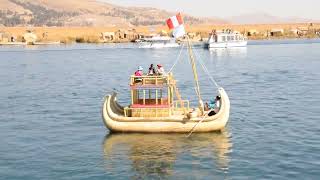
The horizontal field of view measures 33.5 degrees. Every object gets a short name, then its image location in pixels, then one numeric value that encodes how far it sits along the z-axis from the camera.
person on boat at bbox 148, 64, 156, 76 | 35.78
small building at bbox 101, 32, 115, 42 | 186.76
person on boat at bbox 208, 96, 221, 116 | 35.47
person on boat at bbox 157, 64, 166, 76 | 35.59
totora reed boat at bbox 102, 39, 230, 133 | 34.44
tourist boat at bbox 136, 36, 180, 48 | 142.75
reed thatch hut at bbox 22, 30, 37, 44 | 176.62
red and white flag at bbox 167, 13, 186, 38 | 36.16
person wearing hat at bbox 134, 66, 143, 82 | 35.42
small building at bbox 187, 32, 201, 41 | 180.91
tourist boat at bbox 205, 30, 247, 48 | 129.00
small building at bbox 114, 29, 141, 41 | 189.56
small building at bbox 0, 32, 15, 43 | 180.88
